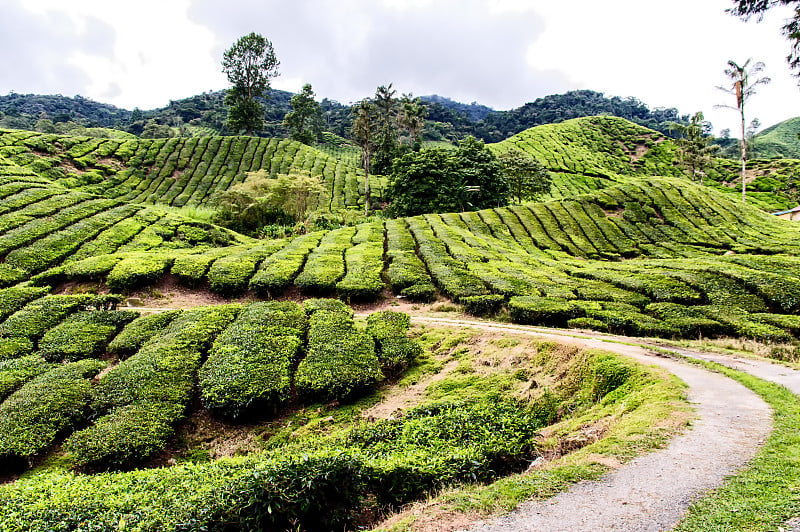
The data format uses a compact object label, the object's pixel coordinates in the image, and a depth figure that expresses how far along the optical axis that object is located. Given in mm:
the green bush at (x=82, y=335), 10477
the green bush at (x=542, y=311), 13031
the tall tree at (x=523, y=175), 41406
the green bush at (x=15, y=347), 10312
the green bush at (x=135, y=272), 15169
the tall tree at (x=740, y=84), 33000
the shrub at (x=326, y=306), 13211
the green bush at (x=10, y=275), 14992
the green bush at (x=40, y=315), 11219
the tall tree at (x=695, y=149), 51188
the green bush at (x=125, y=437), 7172
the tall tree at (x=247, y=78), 55375
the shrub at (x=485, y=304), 14187
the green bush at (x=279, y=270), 15664
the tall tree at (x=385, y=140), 54438
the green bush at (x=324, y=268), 15734
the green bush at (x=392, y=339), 10805
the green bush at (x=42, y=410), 7539
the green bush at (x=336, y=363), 9367
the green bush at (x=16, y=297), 12469
